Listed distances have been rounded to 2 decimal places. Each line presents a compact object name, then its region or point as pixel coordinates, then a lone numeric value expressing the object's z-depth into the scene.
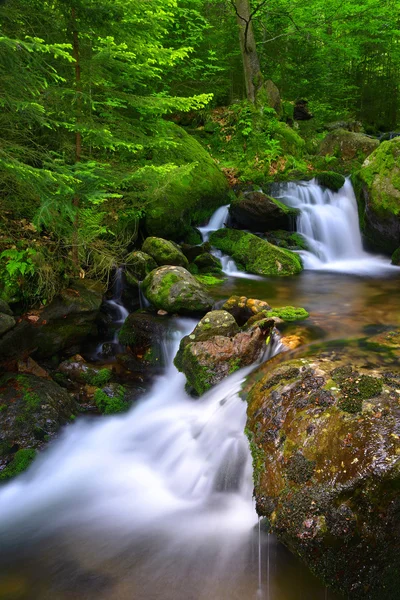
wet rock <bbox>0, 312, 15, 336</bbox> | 5.13
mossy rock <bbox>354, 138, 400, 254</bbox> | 9.59
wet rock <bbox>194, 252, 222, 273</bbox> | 9.43
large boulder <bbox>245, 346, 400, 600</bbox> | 2.59
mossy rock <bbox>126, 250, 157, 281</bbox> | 7.73
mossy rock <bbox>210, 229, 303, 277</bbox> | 9.51
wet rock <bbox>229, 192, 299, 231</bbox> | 10.76
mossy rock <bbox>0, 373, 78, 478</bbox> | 4.61
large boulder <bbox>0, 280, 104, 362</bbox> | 5.49
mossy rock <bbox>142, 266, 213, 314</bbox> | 6.70
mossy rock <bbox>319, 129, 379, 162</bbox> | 15.59
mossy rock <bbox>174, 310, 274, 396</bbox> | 5.22
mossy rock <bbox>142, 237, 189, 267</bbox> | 8.13
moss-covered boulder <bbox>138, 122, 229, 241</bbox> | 9.22
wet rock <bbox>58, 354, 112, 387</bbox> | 5.79
